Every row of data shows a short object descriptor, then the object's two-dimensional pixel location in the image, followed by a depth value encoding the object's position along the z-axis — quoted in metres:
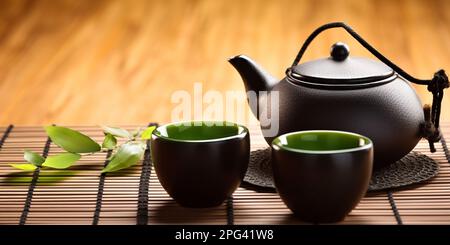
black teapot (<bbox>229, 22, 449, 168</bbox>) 0.98
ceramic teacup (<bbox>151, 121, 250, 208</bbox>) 0.91
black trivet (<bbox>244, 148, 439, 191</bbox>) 0.99
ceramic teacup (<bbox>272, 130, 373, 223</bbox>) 0.88
